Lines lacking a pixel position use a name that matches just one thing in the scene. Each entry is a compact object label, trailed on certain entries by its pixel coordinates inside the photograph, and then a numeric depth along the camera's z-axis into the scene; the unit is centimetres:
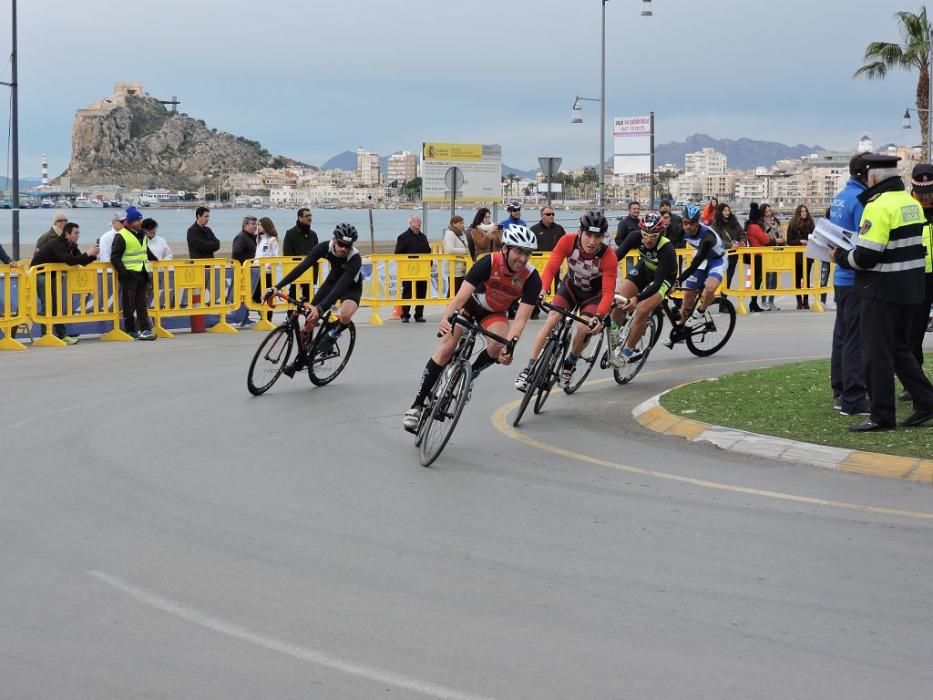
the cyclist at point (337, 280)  1460
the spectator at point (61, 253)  2016
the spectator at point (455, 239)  2588
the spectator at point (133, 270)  2058
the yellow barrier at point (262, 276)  2280
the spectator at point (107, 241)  2111
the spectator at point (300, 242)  2386
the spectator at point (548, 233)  2573
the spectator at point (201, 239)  2302
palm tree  7050
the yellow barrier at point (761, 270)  2598
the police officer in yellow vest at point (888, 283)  1080
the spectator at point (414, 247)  2472
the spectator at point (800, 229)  2711
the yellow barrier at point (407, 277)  2456
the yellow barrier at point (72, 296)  1986
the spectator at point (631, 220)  2550
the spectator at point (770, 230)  2717
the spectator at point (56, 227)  2048
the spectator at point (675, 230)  2003
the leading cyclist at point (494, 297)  1103
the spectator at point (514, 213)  2325
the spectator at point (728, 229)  2544
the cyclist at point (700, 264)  1700
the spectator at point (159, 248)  2272
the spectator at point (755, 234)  2655
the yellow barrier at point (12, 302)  1948
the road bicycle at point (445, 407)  1027
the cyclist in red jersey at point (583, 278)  1282
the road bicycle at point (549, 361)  1238
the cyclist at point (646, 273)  1523
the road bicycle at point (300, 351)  1445
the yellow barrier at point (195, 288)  2155
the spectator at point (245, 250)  2312
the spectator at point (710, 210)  2570
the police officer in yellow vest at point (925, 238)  1145
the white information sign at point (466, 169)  3809
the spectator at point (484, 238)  2391
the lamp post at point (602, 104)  4497
